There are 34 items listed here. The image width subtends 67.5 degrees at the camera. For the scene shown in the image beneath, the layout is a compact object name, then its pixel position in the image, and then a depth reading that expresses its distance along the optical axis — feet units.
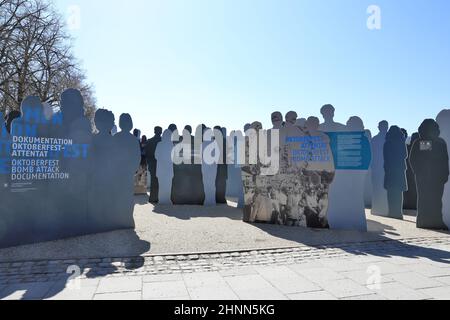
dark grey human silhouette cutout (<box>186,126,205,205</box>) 41.91
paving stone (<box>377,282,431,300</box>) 12.76
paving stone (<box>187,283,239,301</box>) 12.68
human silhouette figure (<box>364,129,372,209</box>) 45.37
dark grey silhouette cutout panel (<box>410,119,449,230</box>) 27.89
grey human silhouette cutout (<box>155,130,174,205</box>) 41.65
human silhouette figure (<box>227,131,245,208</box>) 40.37
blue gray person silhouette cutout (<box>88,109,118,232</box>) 23.91
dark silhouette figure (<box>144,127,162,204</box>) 44.09
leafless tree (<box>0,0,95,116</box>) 52.21
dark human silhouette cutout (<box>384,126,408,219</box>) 35.58
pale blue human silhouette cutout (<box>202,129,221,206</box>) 41.60
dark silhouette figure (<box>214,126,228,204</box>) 43.08
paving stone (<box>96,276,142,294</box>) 13.42
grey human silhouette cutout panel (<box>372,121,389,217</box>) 36.83
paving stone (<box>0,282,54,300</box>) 12.71
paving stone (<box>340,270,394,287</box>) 14.62
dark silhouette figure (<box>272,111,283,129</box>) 28.96
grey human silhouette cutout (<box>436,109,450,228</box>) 27.71
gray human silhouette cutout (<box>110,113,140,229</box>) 25.13
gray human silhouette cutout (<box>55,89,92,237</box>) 22.24
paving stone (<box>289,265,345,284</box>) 14.92
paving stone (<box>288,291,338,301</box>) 12.70
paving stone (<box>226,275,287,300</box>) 12.82
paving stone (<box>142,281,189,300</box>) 12.82
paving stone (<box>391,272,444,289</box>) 14.12
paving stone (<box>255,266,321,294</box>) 13.66
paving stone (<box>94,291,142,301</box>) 12.54
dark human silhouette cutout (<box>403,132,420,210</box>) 41.78
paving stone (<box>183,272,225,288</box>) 14.17
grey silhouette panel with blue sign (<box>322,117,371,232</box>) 26.32
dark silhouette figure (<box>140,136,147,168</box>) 53.32
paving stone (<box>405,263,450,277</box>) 15.64
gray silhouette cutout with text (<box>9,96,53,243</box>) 20.20
